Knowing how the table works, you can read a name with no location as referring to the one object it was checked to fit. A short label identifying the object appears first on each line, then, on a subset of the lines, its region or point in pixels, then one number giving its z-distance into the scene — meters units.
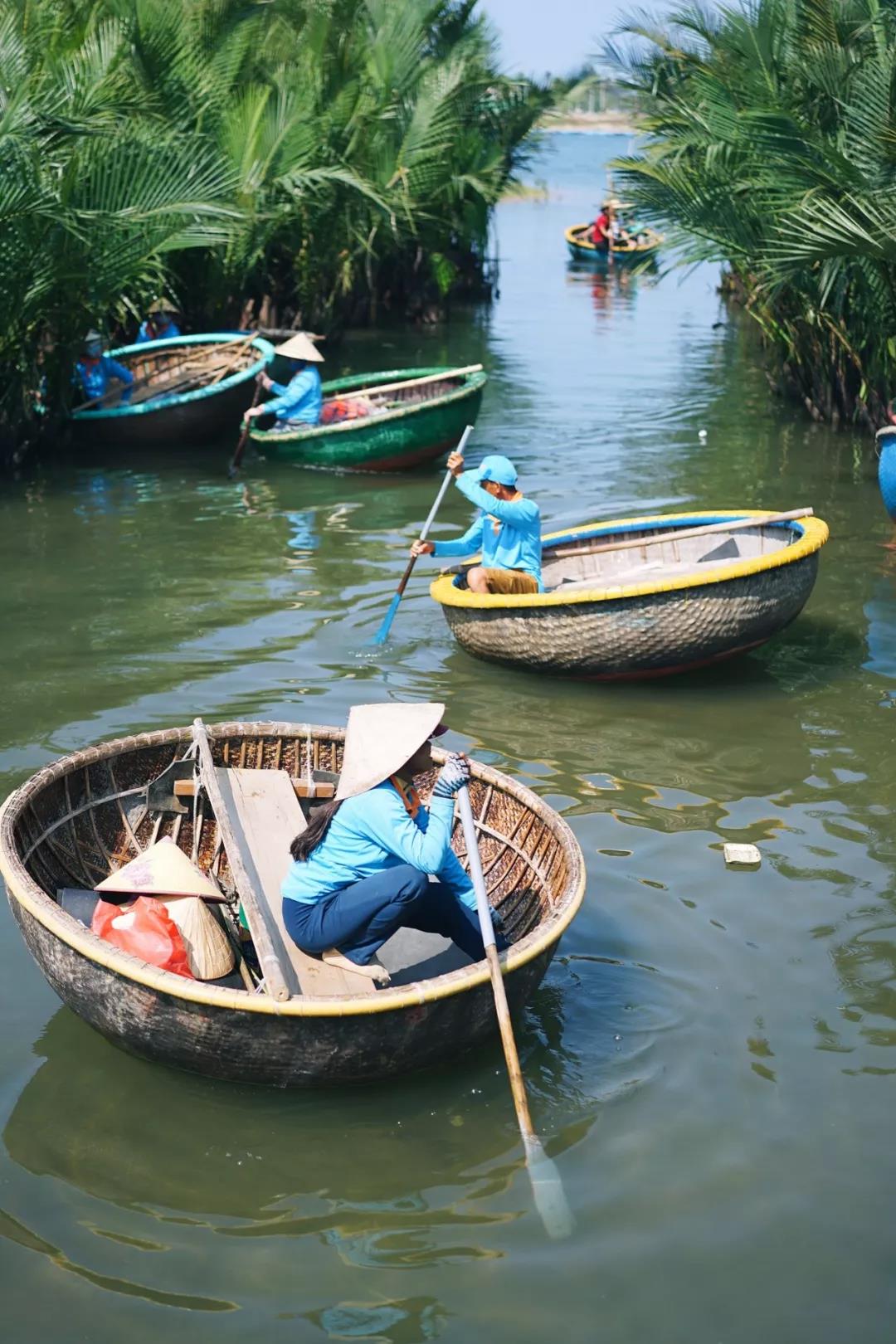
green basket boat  13.33
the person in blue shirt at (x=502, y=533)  8.27
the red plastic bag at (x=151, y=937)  4.91
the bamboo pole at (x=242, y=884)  4.53
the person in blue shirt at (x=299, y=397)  13.48
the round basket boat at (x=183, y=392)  13.99
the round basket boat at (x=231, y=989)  4.28
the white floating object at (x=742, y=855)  6.23
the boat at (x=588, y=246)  32.25
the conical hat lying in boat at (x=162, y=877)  5.18
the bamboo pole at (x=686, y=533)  8.34
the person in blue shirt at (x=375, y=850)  4.70
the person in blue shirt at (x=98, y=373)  14.30
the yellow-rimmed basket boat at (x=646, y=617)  7.80
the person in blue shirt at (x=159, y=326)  16.87
